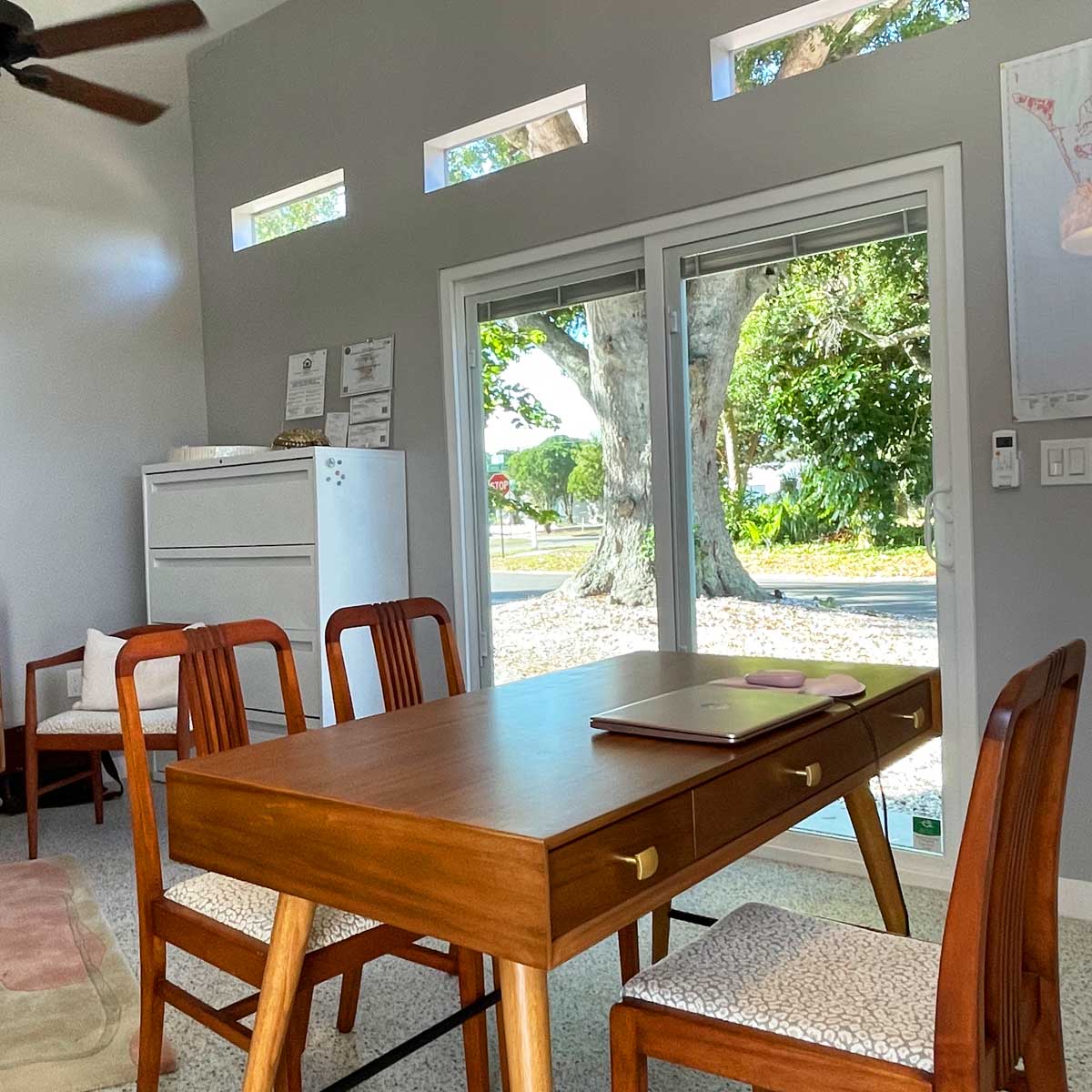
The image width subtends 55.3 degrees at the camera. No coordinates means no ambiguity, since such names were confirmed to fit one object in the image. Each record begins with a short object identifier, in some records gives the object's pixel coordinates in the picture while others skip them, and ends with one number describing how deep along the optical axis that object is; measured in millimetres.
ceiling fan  2828
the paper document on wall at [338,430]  4285
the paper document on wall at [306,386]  4398
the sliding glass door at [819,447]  3023
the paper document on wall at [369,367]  4145
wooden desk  1089
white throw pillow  3779
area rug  2082
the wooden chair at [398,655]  2141
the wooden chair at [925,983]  1058
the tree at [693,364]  3113
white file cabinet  3812
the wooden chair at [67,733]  3520
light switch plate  2639
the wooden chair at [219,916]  1635
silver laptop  1452
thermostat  2738
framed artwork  2627
